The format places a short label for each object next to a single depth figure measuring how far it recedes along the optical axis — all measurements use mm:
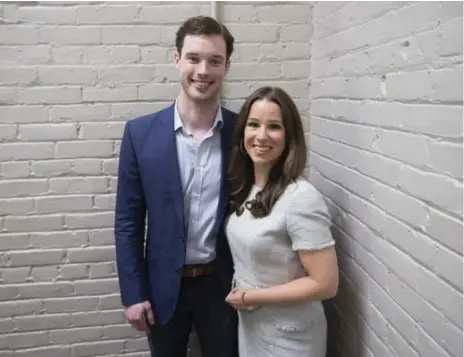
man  1630
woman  1383
